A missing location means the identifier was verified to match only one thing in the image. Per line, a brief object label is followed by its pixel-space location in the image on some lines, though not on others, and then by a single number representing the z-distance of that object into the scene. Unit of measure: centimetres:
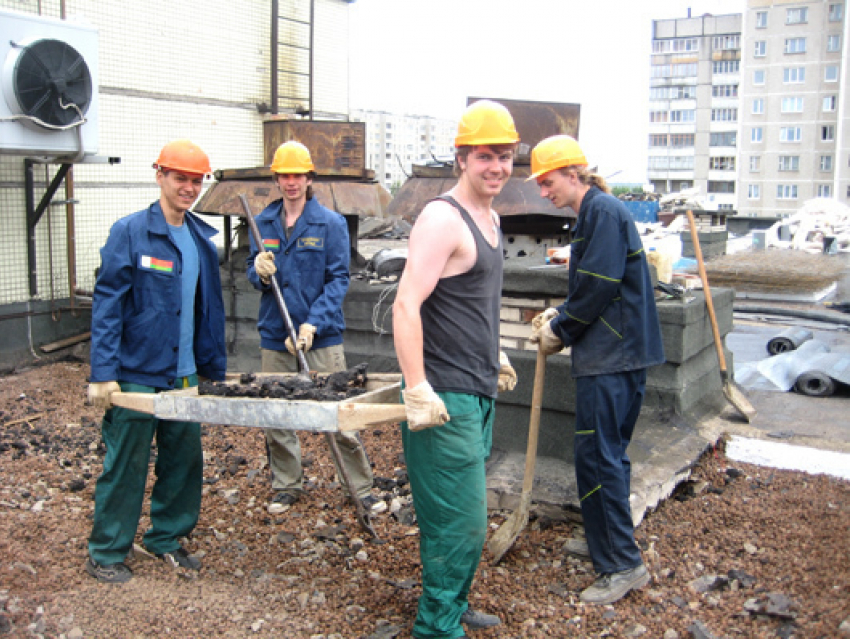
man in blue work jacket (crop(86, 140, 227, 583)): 383
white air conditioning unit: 696
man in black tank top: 304
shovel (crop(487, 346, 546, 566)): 413
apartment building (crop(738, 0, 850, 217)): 6675
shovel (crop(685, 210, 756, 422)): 561
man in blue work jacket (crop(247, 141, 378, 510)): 498
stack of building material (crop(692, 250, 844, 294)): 1487
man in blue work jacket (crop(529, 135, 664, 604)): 367
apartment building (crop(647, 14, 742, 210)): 8875
